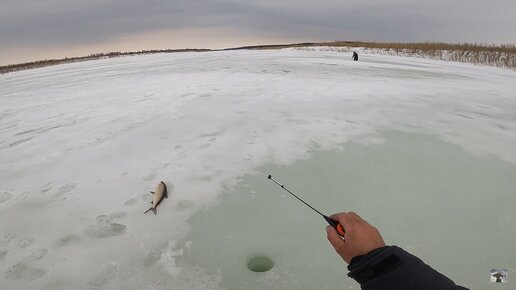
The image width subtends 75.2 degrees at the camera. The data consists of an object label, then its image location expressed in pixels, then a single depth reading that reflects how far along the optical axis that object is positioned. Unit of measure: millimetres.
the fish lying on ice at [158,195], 3047
